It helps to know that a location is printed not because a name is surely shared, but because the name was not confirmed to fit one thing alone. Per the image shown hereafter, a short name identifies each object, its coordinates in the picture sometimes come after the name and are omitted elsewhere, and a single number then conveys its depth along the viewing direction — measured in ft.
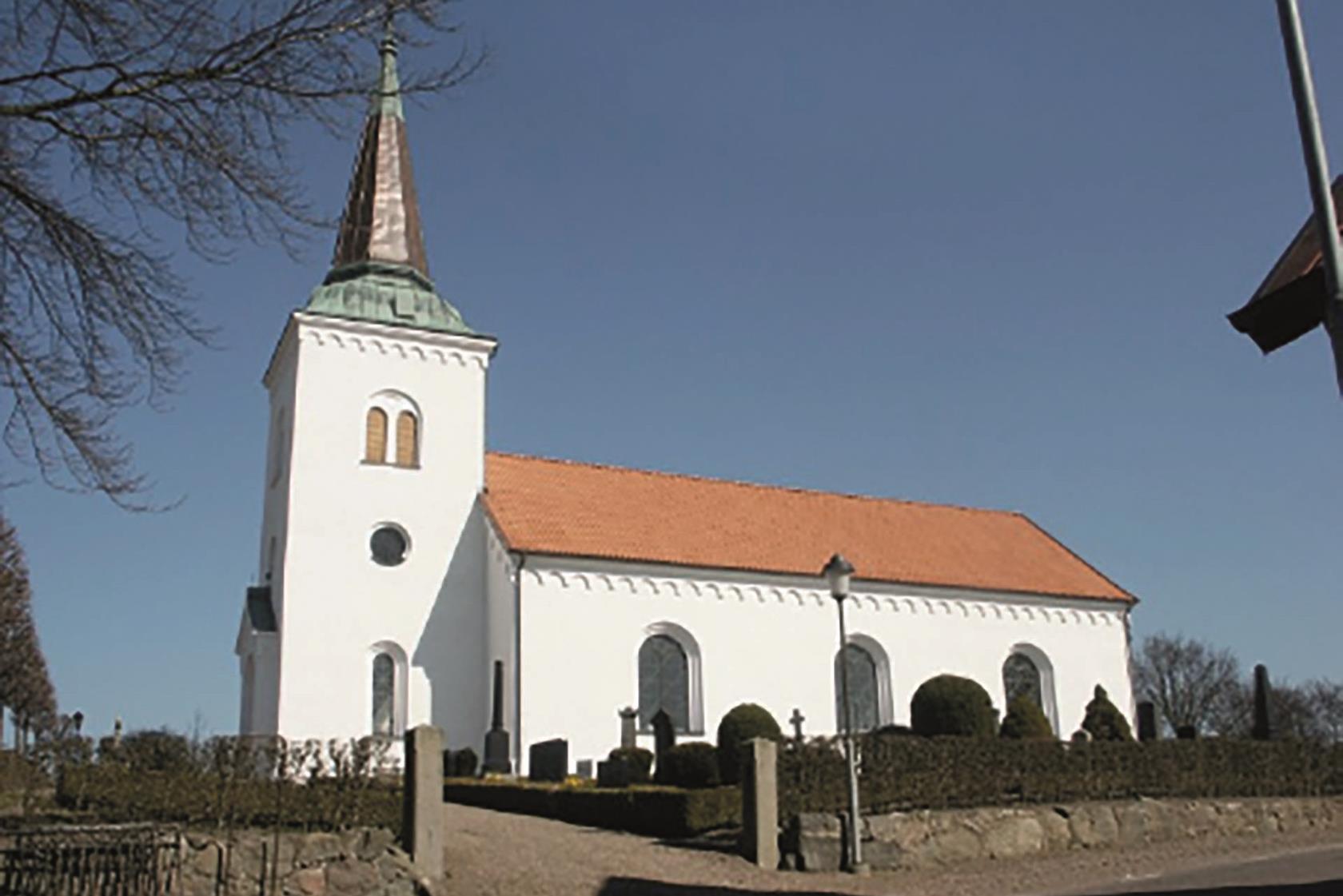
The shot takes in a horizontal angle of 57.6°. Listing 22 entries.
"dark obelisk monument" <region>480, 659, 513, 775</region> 73.05
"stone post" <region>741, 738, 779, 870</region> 45.44
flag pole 16.81
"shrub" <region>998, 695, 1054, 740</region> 68.49
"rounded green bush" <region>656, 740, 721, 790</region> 55.01
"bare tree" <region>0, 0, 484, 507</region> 24.09
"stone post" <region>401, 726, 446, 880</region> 39.22
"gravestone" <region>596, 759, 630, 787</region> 61.41
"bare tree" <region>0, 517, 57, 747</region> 119.44
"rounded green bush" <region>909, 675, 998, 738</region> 63.87
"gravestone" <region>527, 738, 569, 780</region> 67.82
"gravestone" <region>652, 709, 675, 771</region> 70.46
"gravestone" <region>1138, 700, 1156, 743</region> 84.84
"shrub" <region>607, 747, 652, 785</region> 62.54
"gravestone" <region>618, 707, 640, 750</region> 75.05
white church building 80.43
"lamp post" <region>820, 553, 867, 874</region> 46.98
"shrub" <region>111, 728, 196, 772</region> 38.68
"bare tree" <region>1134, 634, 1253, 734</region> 196.24
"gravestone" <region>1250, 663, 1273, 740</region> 77.66
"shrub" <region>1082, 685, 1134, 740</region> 76.02
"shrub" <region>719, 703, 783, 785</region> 55.11
